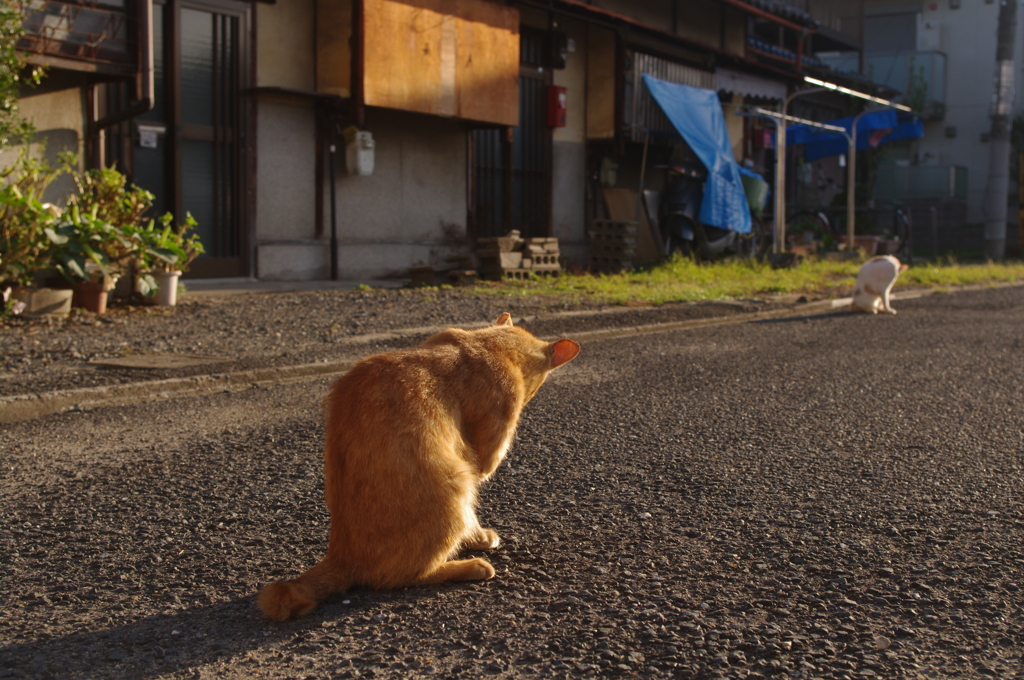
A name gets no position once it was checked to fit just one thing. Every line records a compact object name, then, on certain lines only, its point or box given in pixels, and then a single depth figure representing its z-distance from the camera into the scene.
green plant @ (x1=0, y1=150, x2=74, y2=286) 8.18
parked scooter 17.73
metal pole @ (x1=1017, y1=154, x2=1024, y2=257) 28.36
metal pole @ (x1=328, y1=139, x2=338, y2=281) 13.28
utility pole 24.41
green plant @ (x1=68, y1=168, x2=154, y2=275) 9.11
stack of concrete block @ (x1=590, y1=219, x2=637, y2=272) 15.29
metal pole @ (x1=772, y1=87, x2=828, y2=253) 17.44
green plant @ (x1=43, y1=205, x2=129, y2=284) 8.53
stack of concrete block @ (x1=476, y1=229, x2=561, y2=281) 13.10
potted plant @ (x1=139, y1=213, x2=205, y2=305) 9.27
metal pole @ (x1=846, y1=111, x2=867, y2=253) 19.34
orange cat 2.59
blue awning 22.27
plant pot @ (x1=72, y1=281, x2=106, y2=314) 8.81
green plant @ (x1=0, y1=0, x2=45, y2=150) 8.38
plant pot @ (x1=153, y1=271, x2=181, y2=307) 9.50
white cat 10.98
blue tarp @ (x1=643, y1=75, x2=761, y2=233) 17.05
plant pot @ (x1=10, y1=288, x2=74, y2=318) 8.34
